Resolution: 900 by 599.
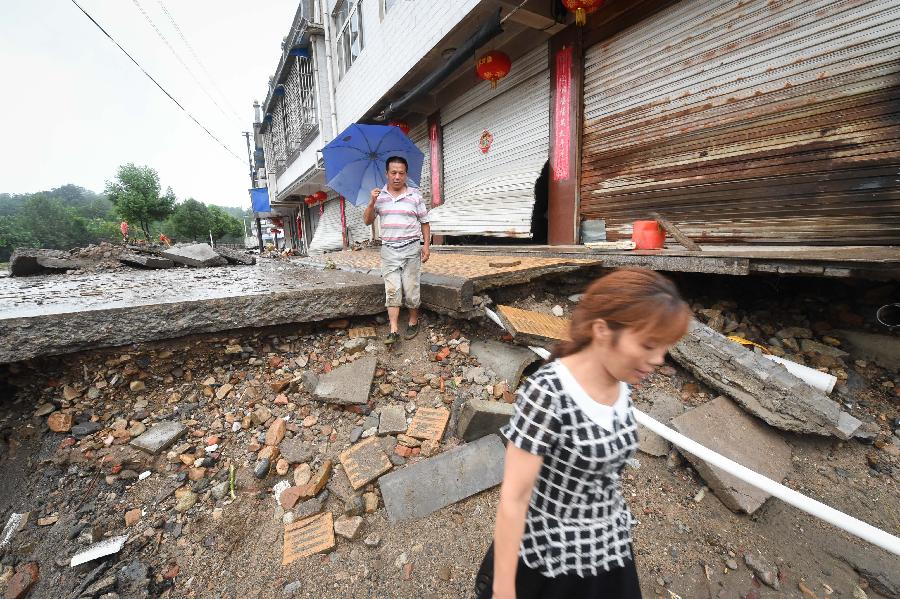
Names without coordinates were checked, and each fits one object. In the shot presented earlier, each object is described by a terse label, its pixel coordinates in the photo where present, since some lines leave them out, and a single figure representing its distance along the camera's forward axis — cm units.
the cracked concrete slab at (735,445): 207
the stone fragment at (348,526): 203
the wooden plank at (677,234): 378
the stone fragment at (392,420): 261
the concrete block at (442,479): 215
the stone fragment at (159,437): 246
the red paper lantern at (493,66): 571
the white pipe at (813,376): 266
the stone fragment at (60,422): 246
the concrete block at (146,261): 691
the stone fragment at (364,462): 229
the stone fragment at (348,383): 276
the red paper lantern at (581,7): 411
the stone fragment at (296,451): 247
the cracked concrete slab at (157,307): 242
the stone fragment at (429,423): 255
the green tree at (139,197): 3412
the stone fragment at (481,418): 246
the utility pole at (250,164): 2859
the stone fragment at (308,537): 198
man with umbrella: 323
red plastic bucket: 425
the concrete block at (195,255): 718
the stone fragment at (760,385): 233
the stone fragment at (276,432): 255
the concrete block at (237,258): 828
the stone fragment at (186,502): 224
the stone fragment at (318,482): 226
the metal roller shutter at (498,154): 619
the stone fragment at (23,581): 180
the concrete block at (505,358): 289
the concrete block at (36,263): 607
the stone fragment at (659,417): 243
